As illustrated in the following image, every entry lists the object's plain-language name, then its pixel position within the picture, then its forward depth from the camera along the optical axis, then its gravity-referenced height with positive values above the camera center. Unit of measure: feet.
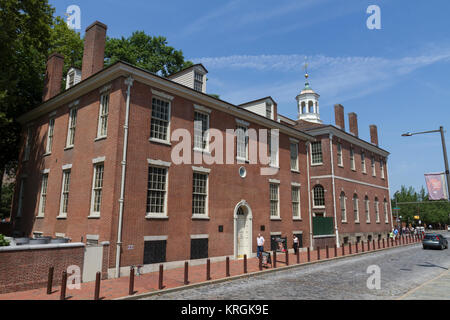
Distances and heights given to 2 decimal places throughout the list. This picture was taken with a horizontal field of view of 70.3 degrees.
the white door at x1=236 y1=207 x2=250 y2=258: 67.21 -2.85
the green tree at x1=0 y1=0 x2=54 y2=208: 60.03 +35.88
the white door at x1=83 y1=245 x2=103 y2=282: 42.09 -5.70
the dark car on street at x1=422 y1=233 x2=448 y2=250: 94.63 -5.85
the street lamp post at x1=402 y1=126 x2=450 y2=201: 46.49 +10.62
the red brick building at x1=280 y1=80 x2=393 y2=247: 103.45 +12.71
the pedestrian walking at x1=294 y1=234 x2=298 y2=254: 71.06 -5.17
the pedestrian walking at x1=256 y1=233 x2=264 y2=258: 61.87 -4.45
